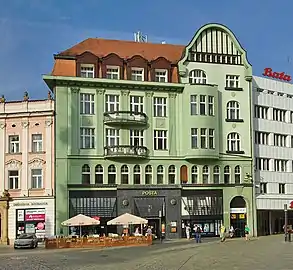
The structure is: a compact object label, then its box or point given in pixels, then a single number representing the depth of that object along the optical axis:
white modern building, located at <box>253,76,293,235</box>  76.81
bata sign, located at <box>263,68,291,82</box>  79.88
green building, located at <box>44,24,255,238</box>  68.75
